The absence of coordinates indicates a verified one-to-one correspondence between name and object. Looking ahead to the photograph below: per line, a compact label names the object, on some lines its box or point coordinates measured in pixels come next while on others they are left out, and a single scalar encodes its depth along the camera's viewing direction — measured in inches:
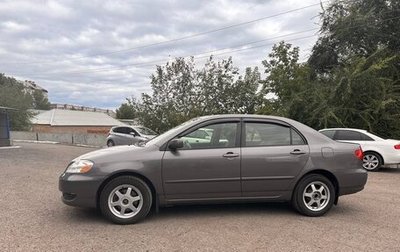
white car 472.3
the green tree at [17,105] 1755.9
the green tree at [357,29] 756.0
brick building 2425.0
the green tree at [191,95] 1094.4
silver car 847.7
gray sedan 212.8
